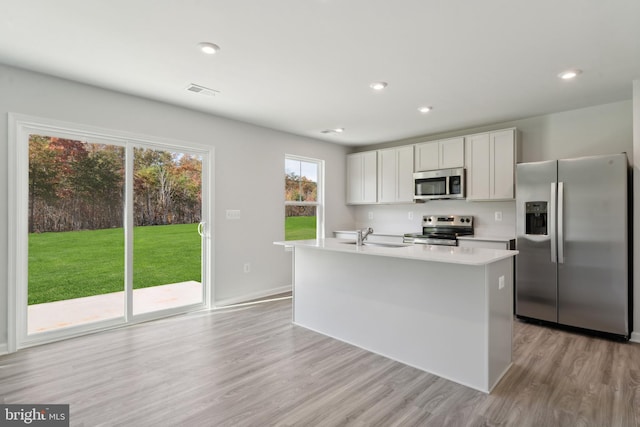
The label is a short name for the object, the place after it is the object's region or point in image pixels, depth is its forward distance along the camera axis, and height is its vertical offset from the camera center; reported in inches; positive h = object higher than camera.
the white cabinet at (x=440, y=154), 183.3 +36.1
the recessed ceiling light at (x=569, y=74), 113.0 +50.1
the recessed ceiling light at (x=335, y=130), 195.3 +51.8
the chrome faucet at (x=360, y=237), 124.2 -8.1
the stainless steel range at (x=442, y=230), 181.9 -8.3
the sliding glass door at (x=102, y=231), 119.6 -6.8
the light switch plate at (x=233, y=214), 173.5 +0.9
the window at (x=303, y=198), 209.6 +11.9
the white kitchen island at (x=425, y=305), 91.3 -29.1
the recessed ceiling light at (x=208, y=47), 96.7 +50.5
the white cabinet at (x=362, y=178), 225.2 +27.1
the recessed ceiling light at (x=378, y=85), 125.3 +50.8
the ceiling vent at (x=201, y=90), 129.0 +51.0
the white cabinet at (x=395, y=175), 205.8 +26.7
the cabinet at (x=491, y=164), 163.9 +27.0
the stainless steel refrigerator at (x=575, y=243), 124.5 -10.8
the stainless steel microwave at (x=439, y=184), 181.0 +18.3
